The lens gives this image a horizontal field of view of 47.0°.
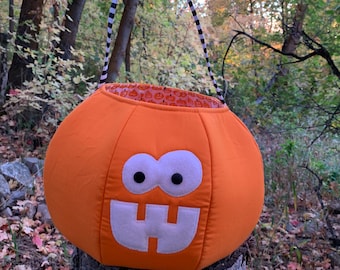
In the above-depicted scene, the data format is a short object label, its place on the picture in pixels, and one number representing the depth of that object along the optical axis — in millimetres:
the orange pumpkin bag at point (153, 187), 1010
